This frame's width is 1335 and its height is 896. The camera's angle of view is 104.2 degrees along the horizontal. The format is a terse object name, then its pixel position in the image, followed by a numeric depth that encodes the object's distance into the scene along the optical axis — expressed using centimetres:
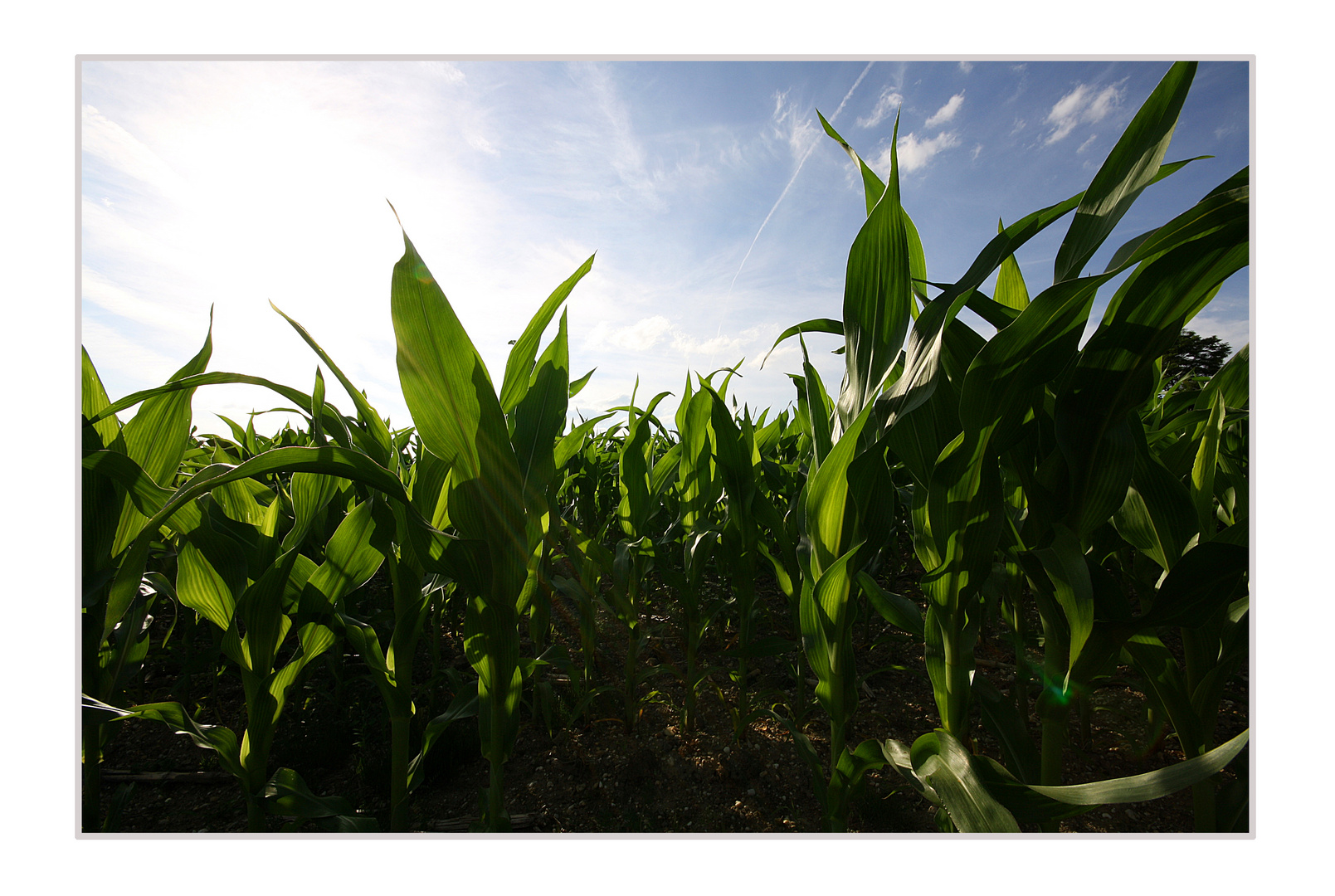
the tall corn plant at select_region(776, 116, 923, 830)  56
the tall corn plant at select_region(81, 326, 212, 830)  65
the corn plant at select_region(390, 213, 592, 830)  53
